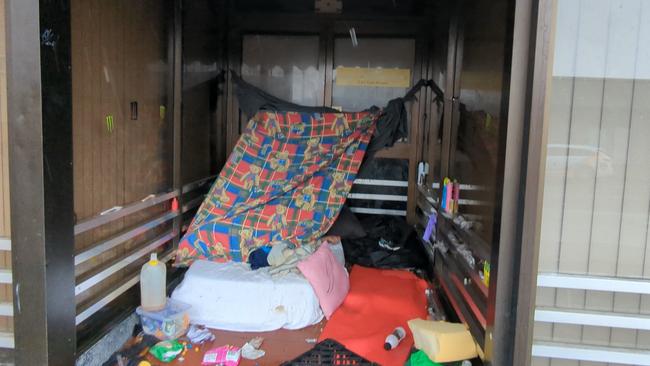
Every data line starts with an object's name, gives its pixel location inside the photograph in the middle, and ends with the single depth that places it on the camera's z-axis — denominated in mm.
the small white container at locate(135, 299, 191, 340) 2676
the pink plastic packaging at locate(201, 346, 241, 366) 2479
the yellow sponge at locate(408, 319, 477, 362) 2146
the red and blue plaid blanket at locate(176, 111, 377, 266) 3410
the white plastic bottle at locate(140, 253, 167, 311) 2764
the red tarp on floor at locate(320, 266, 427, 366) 2607
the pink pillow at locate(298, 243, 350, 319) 3006
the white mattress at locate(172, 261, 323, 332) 2920
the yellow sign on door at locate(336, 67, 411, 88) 4301
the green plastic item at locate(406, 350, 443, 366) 2199
